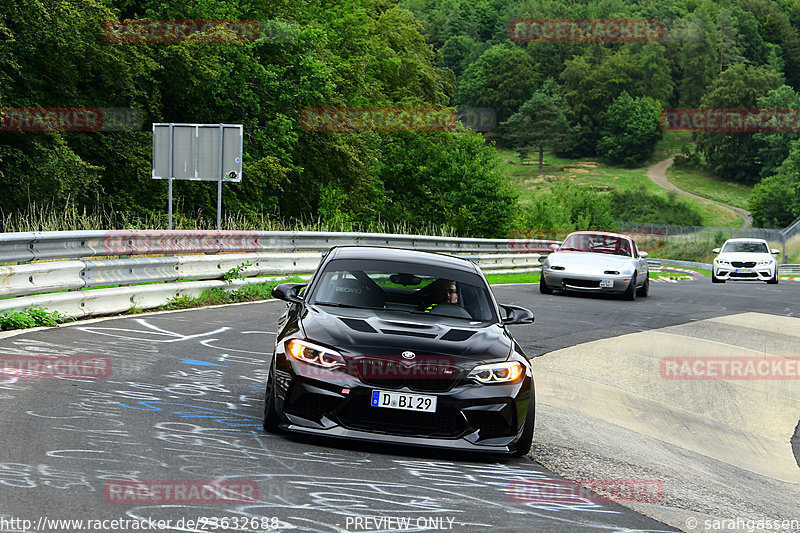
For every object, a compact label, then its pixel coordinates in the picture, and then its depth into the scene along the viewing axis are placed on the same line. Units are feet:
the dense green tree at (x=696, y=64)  632.38
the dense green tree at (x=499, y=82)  563.89
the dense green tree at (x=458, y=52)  606.96
